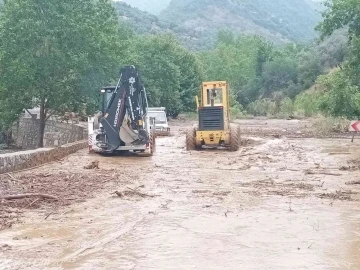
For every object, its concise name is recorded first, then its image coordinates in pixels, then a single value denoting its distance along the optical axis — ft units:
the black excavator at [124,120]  69.15
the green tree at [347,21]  78.07
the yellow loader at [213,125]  80.48
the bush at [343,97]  85.87
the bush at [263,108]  224.12
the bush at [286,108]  206.24
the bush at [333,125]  122.30
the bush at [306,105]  179.28
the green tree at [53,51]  83.76
